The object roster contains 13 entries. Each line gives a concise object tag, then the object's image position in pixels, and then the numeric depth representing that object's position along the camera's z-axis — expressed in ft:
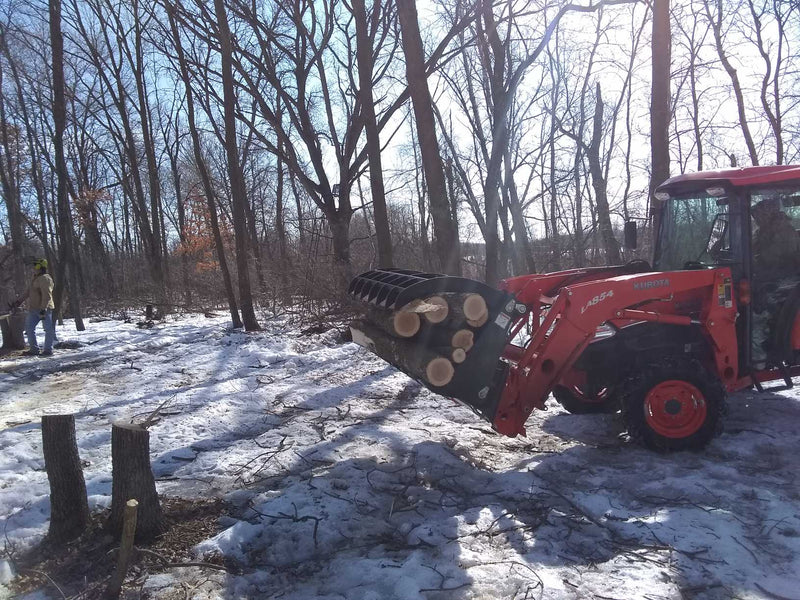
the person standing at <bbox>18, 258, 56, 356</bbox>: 35.81
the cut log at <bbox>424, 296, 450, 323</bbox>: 14.71
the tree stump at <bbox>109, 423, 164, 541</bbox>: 12.08
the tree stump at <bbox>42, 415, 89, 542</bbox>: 12.17
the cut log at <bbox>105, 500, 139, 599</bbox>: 9.71
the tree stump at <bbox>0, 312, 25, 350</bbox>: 37.99
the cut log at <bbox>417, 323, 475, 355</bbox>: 14.97
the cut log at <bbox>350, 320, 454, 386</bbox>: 14.87
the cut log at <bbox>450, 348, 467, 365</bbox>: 14.88
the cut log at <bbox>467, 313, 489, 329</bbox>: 15.02
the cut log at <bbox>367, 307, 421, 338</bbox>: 14.90
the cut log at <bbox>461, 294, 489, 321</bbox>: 14.85
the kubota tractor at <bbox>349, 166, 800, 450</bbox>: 15.11
